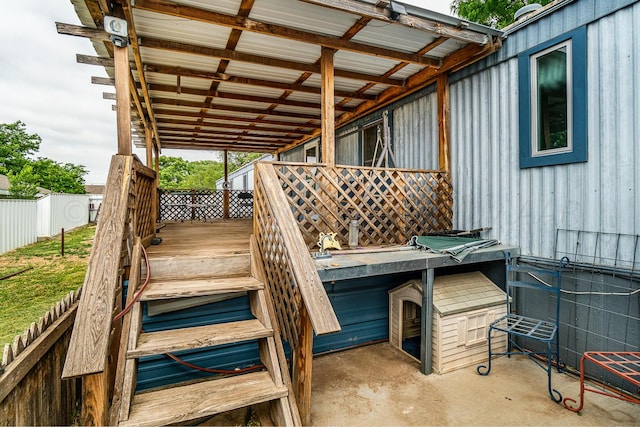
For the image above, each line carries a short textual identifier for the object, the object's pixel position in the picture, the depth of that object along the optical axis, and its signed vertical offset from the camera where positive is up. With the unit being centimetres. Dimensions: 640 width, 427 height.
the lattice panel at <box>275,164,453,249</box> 370 +14
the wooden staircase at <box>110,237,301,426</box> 187 -95
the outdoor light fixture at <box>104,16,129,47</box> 278 +156
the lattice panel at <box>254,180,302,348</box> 235 -47
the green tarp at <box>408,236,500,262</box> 342 -34
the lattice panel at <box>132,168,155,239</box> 309 +12
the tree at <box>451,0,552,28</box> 1022 +641
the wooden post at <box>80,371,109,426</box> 165 -94
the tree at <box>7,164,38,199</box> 1269 +96
